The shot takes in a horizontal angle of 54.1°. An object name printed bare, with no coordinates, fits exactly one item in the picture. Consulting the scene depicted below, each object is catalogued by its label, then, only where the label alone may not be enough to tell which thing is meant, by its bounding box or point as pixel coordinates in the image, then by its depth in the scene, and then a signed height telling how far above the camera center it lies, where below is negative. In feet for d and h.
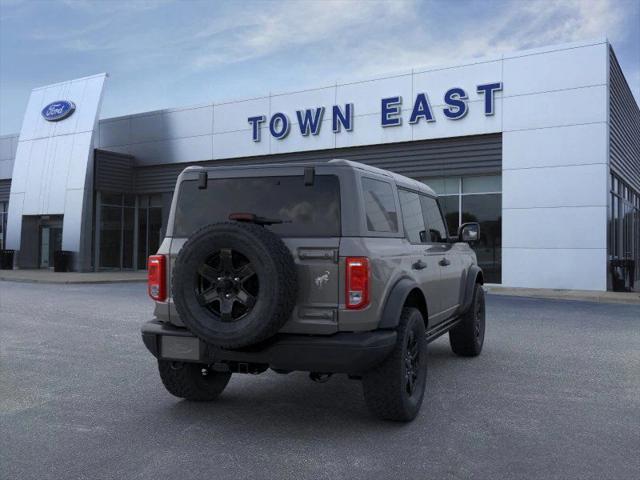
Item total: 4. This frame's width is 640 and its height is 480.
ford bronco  14.10 -0.69
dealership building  57.06 +11.59
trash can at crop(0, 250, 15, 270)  89.40 -1.45
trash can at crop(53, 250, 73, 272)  82.12 -1.37
